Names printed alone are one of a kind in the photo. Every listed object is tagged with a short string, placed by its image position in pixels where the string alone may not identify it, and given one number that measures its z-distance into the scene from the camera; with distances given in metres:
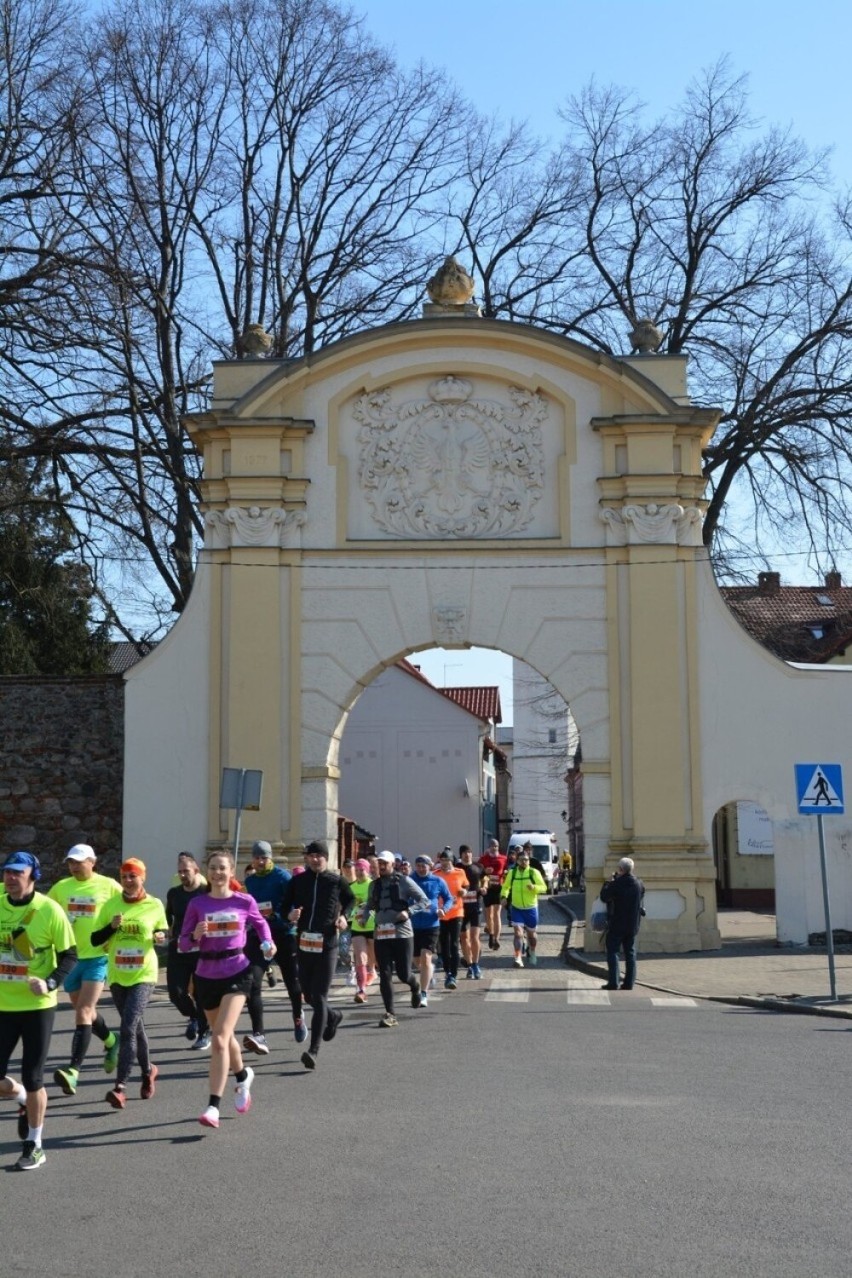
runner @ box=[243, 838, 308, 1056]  14.94
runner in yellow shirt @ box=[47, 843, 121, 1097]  11.95
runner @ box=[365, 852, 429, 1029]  16.19
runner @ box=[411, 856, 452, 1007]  18.05
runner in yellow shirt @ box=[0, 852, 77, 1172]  8.81
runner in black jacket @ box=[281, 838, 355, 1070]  12.79
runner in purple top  10.14
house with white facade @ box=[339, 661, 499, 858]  53.41
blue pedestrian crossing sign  17.92
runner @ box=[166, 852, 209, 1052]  13.69
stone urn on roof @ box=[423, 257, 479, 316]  25.69
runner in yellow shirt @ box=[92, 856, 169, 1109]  11.07
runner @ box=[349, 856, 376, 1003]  17.94
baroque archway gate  24.52
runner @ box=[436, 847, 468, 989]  20.46
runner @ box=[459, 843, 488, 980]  21.83
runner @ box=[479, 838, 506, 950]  28.66
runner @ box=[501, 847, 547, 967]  22.98
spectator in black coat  19.14
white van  62.72
